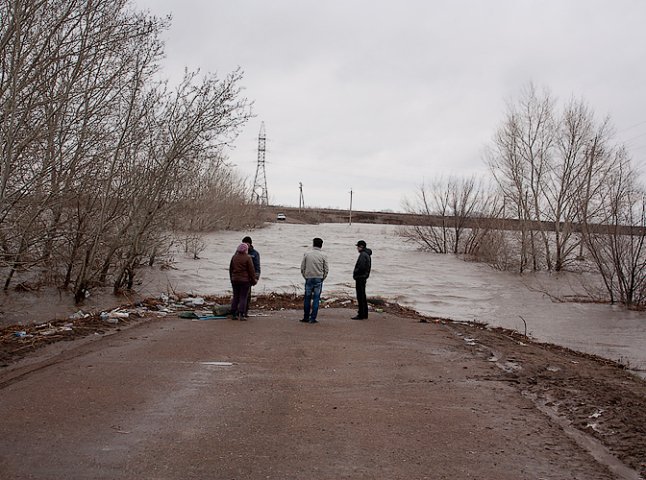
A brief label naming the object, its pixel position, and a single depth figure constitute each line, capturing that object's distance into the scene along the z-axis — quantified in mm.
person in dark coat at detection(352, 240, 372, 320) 13492
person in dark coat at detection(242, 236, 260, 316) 13637
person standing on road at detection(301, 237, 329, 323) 12711
